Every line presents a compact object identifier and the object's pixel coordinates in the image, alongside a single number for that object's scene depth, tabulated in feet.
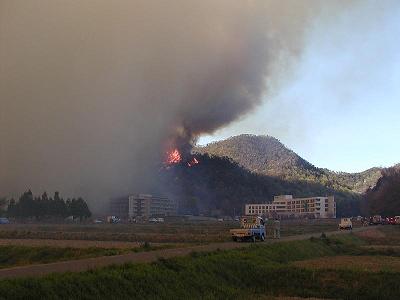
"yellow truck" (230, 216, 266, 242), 153.48
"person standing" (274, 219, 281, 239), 174.44
